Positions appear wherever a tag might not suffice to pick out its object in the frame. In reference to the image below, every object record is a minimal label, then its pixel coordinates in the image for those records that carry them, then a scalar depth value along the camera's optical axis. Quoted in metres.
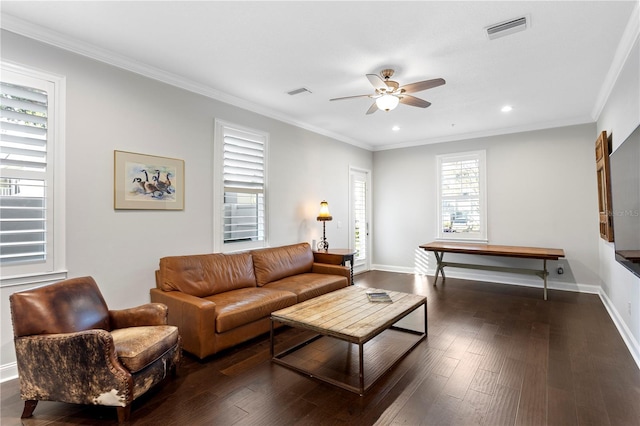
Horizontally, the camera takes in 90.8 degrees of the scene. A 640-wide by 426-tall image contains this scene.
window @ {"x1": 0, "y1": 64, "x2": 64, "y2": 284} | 2.49
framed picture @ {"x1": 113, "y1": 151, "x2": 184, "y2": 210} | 3.12
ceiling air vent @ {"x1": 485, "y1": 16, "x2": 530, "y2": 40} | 2.50
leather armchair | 1.95
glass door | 6.57
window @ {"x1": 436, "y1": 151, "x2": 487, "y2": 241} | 5.95
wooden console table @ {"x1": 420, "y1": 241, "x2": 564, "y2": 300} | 4.62
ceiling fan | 2.98
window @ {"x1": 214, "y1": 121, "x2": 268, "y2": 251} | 4.05
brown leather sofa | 2.80
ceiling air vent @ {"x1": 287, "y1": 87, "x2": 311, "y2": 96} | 3.87
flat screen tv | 2.18
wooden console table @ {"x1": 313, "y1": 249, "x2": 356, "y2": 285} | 4.82
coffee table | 2.41
